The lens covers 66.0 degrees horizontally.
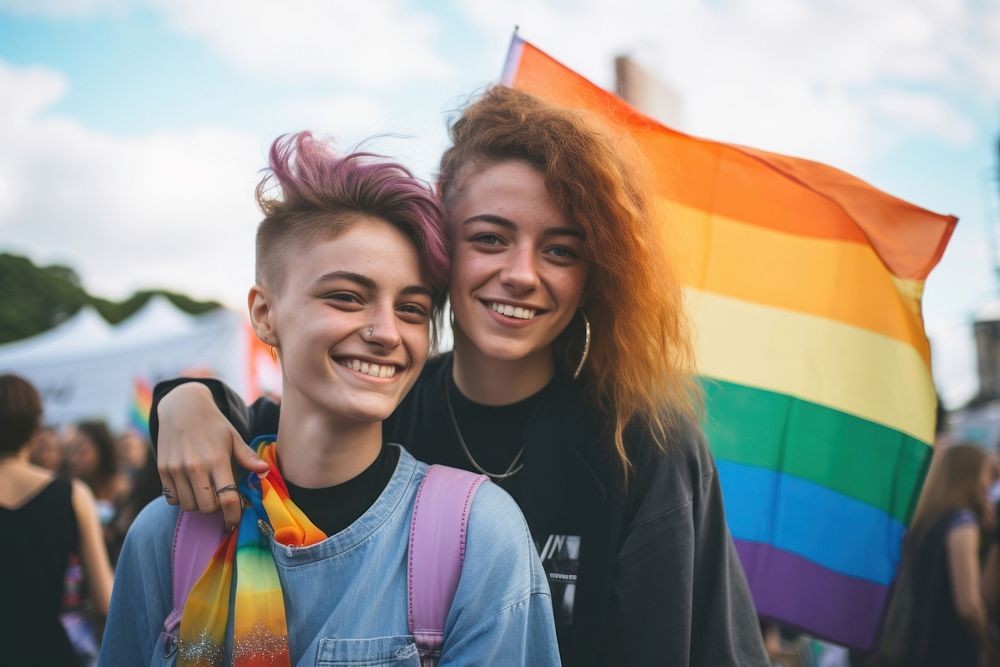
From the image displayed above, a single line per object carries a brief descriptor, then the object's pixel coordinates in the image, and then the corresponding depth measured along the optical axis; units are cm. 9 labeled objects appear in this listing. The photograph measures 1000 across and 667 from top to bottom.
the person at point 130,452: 780
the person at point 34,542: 332
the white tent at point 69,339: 1300
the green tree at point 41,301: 4994
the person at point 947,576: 422
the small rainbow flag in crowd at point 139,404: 1114
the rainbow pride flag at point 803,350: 277
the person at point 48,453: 603
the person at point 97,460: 573
